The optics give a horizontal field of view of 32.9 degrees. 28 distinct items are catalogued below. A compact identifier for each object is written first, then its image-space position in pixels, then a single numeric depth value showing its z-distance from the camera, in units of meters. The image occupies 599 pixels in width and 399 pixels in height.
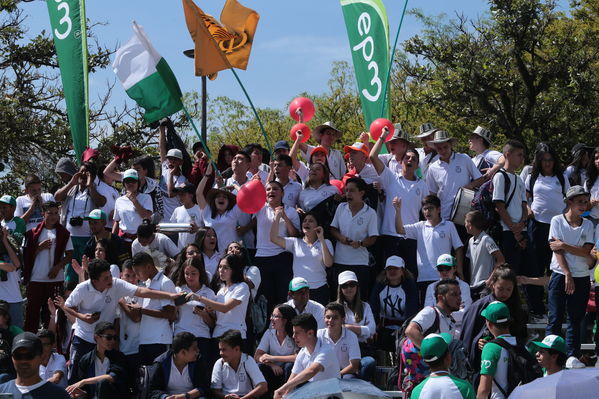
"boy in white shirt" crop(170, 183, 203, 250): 12.19
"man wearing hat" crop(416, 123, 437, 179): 12.60
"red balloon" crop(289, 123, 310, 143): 12.73
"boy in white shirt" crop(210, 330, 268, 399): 9.86
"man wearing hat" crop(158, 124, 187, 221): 13.11
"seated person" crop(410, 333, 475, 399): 6.95
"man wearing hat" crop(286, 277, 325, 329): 10.49
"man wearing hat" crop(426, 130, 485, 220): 12.06
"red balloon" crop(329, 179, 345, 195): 12.11
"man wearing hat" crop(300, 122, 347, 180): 12.75
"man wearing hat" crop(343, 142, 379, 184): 12.02
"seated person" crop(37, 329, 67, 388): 10.20
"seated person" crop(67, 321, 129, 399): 10.02
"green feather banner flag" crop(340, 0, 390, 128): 14.07
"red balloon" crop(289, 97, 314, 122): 13.54
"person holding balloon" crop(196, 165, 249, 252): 12.02
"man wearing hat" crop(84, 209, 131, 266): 11.59
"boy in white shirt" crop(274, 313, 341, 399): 9.29
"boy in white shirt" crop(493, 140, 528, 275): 11.64
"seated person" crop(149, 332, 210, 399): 9.91
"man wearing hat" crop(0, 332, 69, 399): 6.50
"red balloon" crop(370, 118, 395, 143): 12.32
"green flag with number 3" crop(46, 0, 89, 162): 14.30
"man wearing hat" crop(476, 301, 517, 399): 8.13
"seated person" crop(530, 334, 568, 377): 8.12
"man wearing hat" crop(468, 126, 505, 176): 12.46
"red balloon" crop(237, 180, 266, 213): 11.46
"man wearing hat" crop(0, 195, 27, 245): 12.52
